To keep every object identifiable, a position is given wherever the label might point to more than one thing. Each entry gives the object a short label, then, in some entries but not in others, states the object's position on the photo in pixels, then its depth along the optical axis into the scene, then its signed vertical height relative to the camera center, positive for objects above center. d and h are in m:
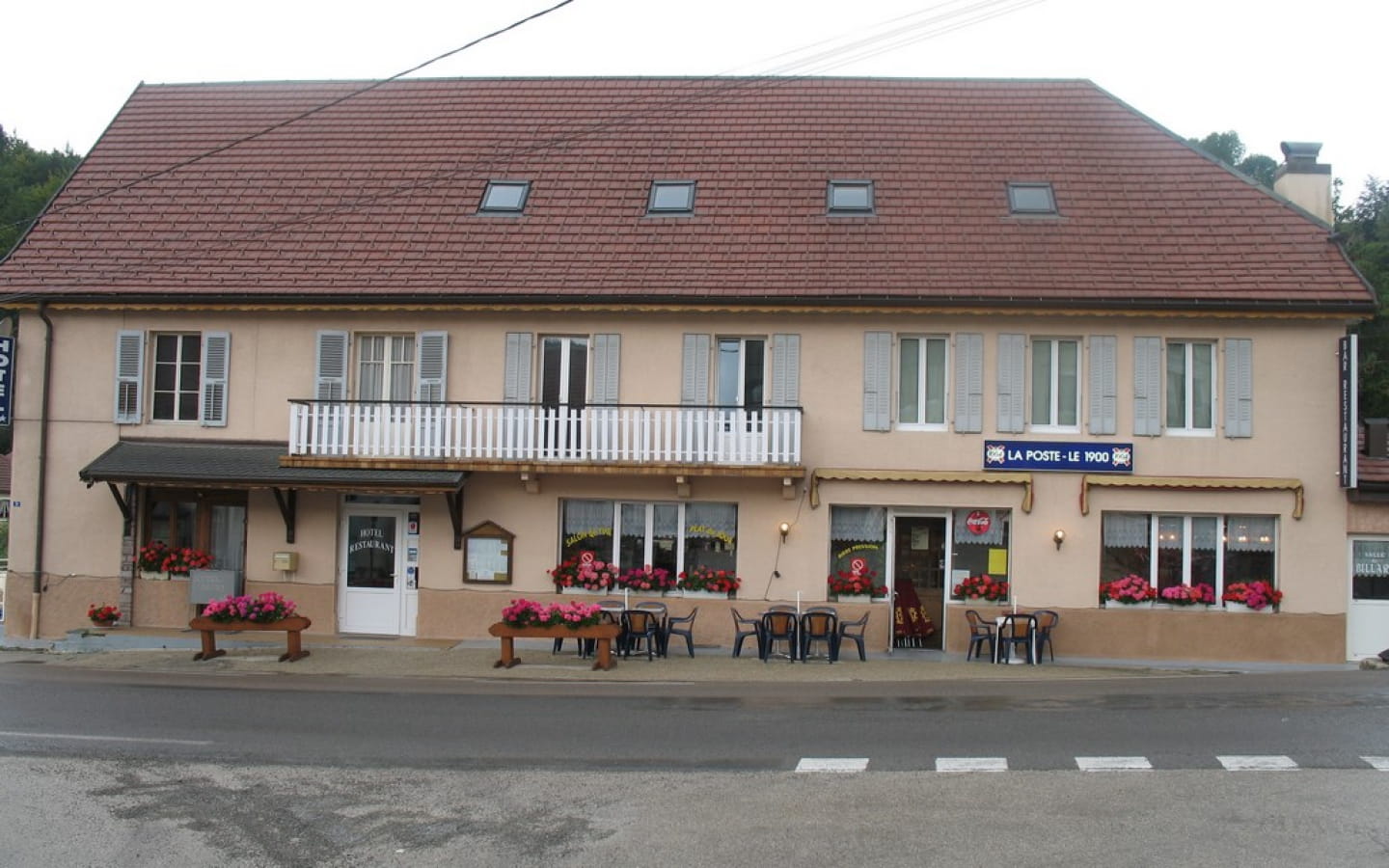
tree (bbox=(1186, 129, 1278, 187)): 59.84 +19.40
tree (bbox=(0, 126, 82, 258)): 54.03 +15.26
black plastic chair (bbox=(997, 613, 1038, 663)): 17.81 -1.47
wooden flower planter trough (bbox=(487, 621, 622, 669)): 16.77 -1.50
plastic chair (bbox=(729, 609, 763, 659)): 17.88 -1.52
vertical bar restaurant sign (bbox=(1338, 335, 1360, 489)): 17.73 +1.67
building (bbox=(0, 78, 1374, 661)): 18.38 +2.01
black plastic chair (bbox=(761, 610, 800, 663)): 17.83 -1.47
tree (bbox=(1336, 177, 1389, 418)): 40.59 +9.44
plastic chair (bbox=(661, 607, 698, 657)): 17.98 -1.54
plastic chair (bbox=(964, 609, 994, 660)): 17.97 -1.48
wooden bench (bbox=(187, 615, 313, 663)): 17.19 -1.57
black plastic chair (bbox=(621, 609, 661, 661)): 17.83 -1.52
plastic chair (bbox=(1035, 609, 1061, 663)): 17.98 -1.34
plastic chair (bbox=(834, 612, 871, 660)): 17.83 -1.51
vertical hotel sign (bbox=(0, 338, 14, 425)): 19.56 +2.02
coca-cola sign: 18.77 +0.11
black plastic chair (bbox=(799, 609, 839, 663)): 17.69 -1.46
